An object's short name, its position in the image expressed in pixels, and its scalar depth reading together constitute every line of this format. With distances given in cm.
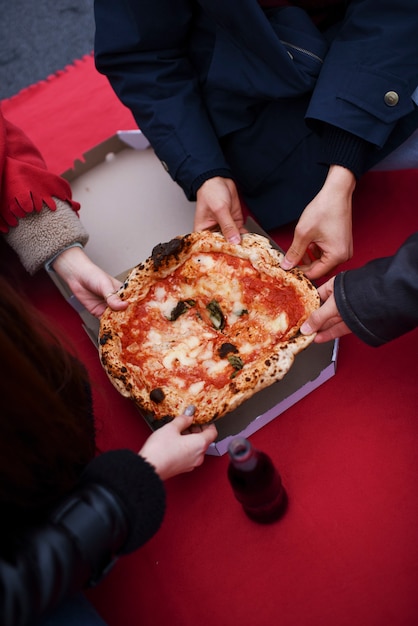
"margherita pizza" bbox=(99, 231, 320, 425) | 107
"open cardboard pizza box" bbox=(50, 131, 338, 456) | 155
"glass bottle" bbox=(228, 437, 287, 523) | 88
